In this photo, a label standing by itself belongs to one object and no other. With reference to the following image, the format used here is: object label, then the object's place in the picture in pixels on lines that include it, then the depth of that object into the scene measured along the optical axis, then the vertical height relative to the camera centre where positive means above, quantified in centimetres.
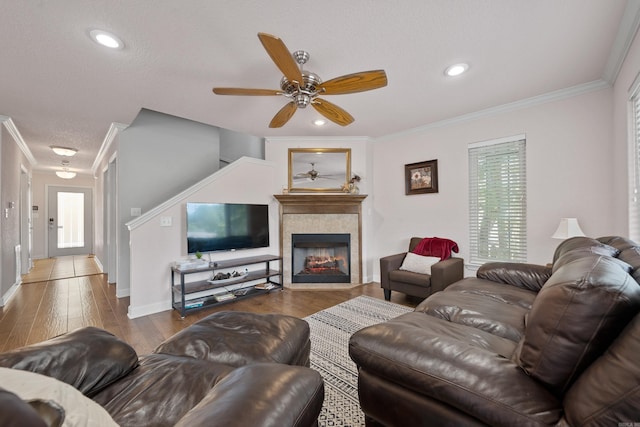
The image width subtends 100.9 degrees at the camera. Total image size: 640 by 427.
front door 730 -10
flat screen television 330 -15
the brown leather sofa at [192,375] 68 -62
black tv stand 307 -85
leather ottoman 131 -66
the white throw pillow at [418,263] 319 -61
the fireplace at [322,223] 421 -14
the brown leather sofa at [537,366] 71 -52
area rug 150 -111
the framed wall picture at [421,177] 385 +55
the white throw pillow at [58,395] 46 -33
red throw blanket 340 -45
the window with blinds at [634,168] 209 +35
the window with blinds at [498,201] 315 +15
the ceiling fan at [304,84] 172 +101
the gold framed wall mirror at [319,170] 437 +75
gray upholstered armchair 289 -74
